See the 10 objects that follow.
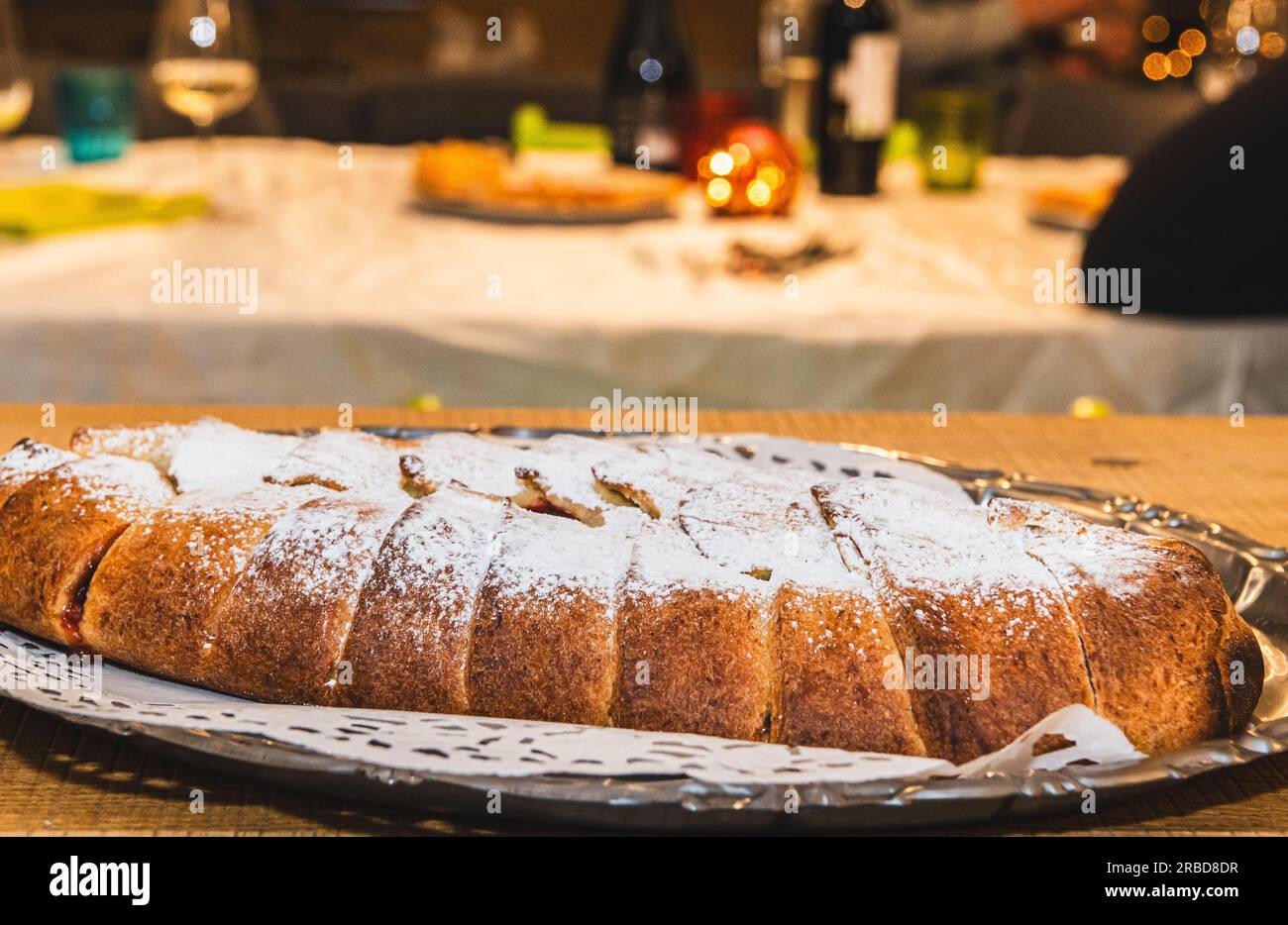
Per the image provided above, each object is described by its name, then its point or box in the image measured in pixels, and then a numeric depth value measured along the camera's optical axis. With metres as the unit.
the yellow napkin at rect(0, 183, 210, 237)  1.83
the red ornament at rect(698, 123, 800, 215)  2.10
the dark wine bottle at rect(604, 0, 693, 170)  2.63
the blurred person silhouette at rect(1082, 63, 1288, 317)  1.61
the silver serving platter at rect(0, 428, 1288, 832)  0.54
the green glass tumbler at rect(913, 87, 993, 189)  2.31
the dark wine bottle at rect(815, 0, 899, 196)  2.12
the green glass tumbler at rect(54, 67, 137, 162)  2.25
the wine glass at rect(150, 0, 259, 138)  1.92
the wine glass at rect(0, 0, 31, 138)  1.86
